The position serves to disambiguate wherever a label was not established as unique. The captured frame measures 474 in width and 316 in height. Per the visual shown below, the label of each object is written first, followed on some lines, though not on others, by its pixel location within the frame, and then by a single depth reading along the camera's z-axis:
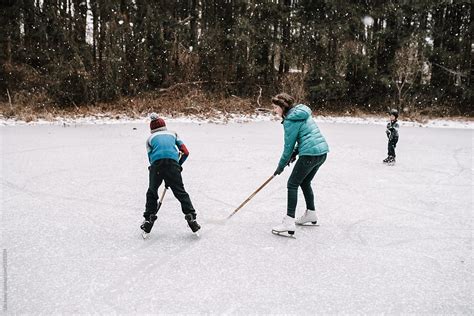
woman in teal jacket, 4.54
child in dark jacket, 8.71
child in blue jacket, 4.46
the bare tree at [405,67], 18.14
